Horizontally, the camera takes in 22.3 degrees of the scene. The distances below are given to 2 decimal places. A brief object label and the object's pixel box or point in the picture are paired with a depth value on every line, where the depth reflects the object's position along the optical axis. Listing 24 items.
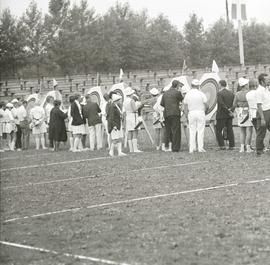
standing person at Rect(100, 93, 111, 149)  23.02
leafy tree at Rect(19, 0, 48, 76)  66.50
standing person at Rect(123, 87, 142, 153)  21.05
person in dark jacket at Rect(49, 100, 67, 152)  23.88
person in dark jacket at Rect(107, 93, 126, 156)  20.05
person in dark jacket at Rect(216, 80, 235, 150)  19.83
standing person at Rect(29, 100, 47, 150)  25.58
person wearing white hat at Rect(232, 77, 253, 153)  18.84
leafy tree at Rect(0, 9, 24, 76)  52.72
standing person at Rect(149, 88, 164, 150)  21.55
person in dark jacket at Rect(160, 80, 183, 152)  20.28
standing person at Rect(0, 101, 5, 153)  25.99
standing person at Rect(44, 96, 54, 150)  26.44
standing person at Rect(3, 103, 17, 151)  26.00
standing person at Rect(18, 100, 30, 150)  25.75
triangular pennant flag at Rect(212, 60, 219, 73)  22.85
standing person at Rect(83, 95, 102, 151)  23.08
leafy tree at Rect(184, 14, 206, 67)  88.62
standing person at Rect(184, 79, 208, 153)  19.58
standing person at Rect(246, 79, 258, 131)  18.17
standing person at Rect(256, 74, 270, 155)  17.11
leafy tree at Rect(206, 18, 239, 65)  86.62
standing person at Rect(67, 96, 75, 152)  23.42
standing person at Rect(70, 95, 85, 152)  23.25
